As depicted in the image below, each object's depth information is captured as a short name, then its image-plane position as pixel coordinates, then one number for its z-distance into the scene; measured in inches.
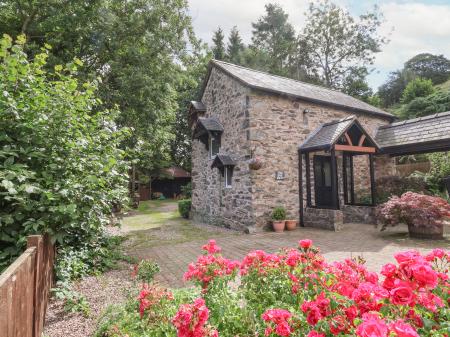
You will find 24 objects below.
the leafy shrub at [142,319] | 95.4
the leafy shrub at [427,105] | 885.2
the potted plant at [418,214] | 272.8
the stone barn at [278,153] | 378.0
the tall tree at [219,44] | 1236.5
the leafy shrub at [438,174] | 475.4
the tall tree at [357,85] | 1143.0
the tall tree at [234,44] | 1301.7
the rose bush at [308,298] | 58.7
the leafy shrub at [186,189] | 865.7
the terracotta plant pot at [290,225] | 377.4
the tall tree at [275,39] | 1288.1
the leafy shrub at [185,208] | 566.3
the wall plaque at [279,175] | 388.5
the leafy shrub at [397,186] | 428.1
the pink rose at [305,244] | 104.0
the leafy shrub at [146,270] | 123.4
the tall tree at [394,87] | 1460.4
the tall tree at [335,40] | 1112.2
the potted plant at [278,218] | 368.2
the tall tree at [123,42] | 406.0
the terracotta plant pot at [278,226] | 367.9
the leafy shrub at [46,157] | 119.0
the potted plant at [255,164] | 367.6
